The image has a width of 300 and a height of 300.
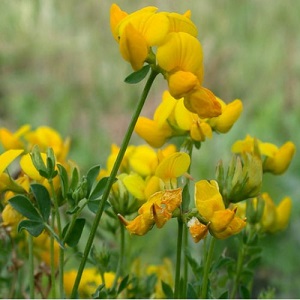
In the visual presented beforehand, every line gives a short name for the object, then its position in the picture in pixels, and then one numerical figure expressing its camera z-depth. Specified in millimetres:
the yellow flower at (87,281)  392
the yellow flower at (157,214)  317
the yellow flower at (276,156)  389
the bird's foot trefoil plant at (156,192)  316
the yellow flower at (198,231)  318
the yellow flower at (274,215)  388
